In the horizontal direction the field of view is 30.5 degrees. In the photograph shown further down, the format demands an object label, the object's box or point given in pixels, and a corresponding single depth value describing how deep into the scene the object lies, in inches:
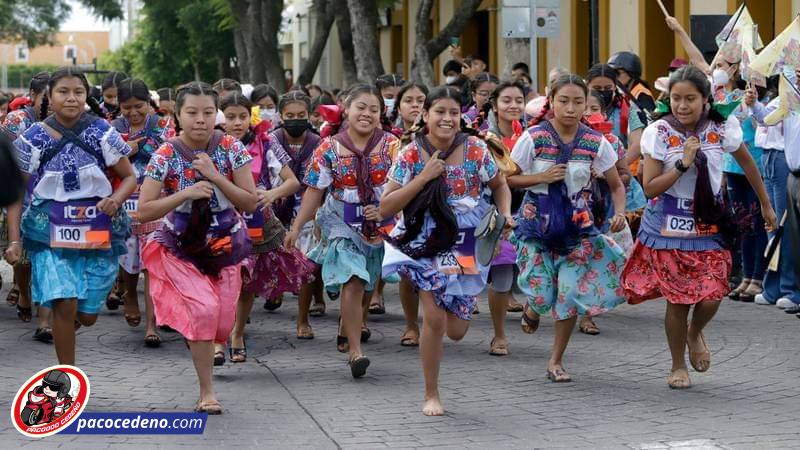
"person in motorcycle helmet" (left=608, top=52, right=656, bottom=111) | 504.1
